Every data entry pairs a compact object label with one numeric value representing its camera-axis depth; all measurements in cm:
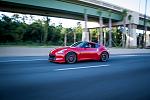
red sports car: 1043
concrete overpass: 3289
